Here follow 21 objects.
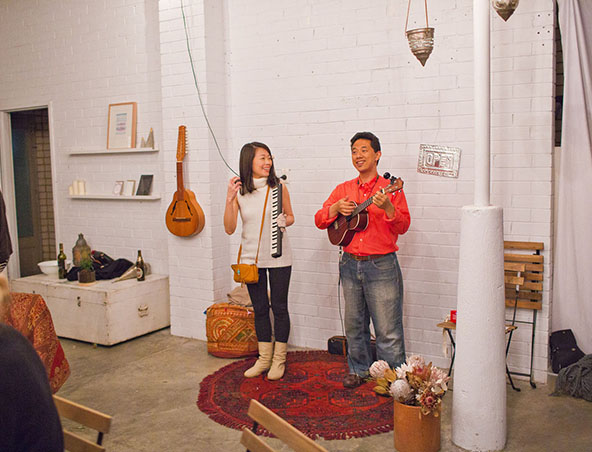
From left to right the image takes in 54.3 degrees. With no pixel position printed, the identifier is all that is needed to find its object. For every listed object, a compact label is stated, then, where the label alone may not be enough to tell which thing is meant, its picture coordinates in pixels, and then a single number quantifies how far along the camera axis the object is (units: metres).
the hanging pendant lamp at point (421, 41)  3.62
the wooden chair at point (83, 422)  1.90
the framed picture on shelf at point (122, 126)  5.78
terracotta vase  3.04
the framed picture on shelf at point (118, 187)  5.91
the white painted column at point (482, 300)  3.04
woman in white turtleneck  4.11
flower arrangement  3.00
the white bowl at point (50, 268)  5.75
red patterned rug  3.46
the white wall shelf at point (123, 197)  5.65
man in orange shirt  3.77
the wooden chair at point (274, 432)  1.71
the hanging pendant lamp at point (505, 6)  3.15
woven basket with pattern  4.65
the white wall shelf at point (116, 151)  5.65
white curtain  3.92
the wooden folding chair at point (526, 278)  3.97
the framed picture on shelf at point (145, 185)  5.72
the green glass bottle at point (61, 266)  5.62
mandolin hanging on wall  5.06
